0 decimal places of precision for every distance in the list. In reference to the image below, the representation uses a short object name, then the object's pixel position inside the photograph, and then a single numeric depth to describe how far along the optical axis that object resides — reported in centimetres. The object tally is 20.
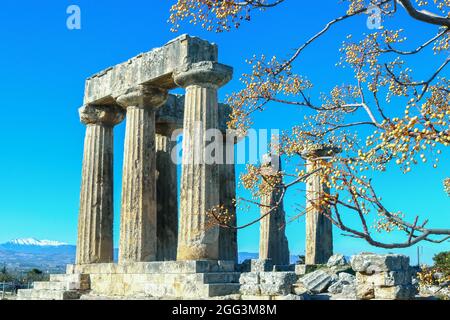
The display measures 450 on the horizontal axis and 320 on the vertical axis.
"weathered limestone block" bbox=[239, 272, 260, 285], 1797
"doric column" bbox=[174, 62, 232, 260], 2164
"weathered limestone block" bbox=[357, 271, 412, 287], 1659
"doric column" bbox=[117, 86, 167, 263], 2464
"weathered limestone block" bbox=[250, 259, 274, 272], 2605
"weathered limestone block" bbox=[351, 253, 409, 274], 1664
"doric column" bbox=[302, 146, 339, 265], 3325
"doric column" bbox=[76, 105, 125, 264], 2758
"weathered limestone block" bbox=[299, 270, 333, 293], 2054
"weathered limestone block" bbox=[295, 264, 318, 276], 2995
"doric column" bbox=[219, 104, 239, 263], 2816
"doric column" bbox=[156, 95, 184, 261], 2978
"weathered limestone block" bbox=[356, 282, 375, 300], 1695
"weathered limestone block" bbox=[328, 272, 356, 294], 1993
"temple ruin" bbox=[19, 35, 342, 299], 2158
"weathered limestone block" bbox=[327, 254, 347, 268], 2894
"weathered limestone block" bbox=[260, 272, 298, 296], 1705
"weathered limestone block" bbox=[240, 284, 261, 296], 1769
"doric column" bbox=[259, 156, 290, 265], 3378
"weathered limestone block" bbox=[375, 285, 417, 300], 1652
